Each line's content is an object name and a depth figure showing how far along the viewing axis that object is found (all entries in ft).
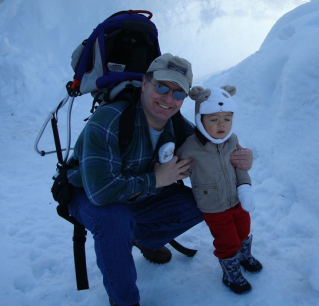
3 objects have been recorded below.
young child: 6.30
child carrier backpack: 6.35
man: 5.50
